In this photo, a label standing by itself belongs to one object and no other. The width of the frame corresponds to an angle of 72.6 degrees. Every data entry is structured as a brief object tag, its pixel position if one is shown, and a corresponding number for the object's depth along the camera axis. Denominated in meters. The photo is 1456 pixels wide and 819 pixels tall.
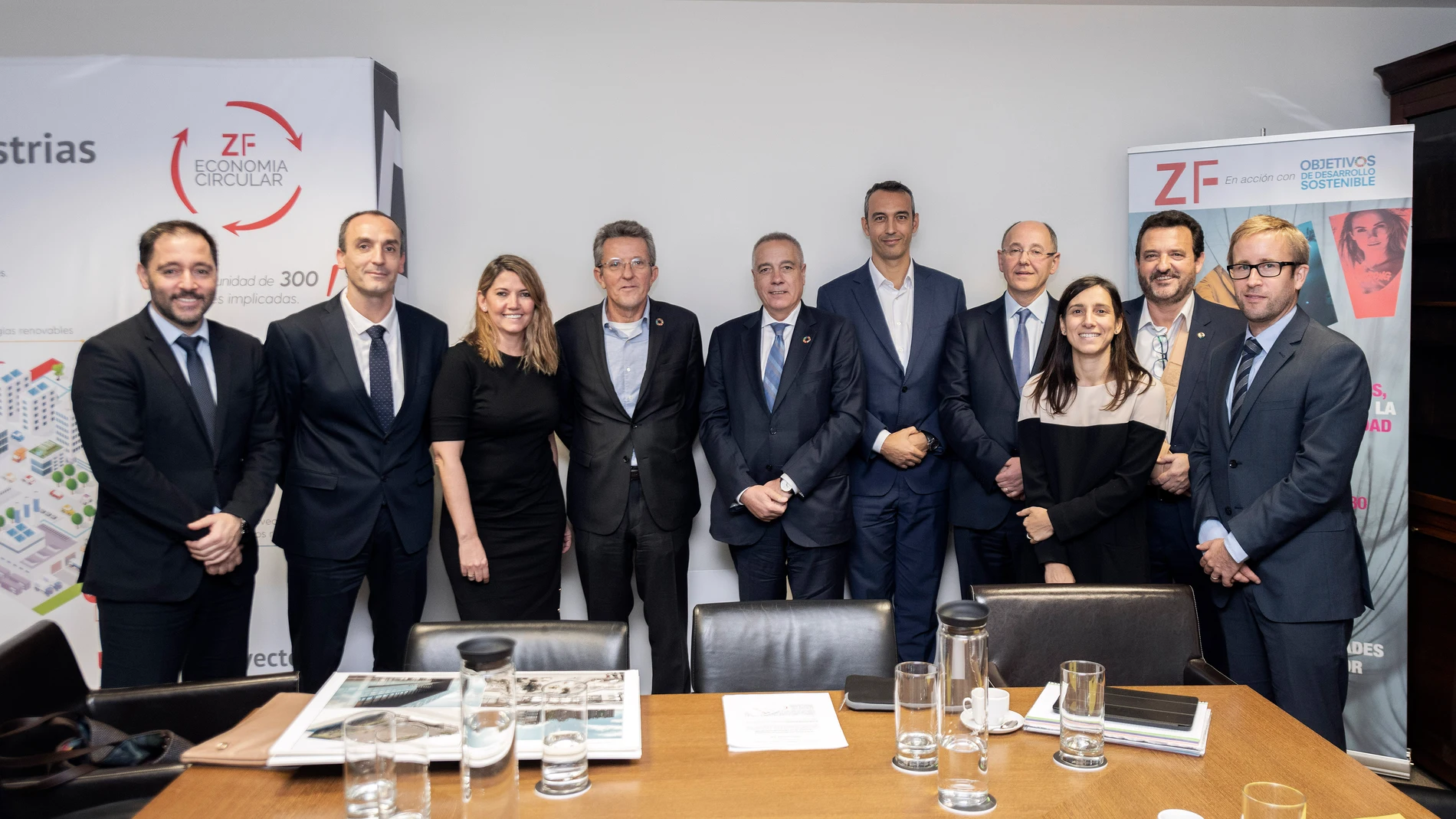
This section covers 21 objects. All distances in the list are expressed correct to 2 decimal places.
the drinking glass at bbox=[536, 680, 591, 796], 1.68
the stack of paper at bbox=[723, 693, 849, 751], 1.90
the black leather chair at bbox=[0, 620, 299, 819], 2.34
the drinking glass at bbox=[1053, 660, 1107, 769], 1.77
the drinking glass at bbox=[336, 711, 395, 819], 1.49
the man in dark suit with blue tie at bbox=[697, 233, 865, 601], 4.07
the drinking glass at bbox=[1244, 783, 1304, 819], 1.38
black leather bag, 2.19
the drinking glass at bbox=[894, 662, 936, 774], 1.77
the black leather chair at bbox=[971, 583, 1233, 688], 2.56
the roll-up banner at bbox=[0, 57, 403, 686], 4.11
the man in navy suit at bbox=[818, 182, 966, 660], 4.27
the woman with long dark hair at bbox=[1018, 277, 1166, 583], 3.37
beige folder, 1.77
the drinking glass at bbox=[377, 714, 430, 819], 1.52
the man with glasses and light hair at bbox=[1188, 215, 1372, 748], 3.01
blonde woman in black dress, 3.78
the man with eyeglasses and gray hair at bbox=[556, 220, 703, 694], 4.05
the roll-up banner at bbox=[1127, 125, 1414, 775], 4.11
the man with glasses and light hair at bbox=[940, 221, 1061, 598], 4.01
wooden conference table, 1.62
